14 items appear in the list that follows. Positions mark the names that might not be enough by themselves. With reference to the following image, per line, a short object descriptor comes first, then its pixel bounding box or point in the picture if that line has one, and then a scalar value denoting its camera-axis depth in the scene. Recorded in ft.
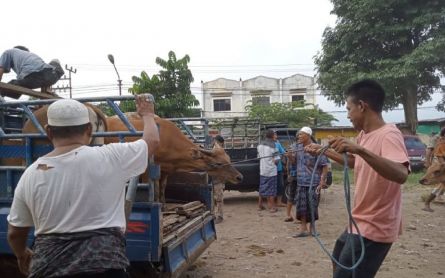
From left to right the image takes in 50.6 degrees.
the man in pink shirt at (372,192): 9.12
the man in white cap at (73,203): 6.59
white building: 129.39
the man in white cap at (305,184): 24.12
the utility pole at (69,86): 103.55
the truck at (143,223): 11.64
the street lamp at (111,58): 46.25
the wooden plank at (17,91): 14.37
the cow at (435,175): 26.11
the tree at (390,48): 62.03
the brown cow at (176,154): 16.37
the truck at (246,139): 36.06
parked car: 58.54
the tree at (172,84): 51.83
